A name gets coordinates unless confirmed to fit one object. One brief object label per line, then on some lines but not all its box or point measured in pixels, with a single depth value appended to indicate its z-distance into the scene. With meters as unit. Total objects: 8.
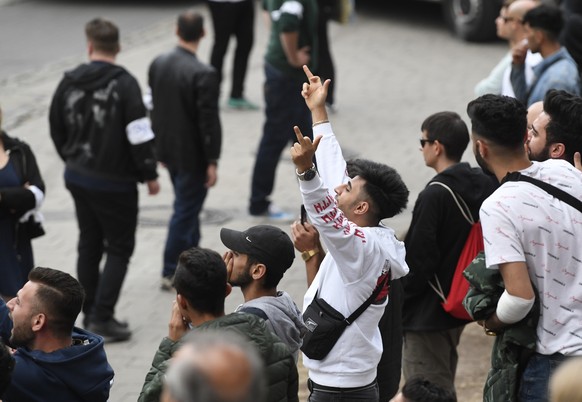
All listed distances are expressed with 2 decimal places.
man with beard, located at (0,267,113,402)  9.03
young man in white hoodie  9.70
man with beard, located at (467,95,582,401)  8.97
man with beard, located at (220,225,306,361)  9.58
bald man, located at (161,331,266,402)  5.17
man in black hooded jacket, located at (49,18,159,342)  15.67
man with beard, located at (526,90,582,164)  10.02
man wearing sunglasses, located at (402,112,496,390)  11.63
